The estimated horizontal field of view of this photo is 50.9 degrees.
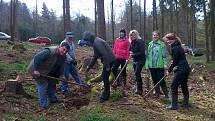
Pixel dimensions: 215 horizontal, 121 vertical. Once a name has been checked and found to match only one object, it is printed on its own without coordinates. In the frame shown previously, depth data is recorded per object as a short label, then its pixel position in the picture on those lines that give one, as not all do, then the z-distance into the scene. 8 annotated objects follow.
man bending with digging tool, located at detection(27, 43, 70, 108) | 5.27
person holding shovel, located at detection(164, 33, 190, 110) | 5.57
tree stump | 5.85
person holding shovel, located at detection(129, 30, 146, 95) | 6.18
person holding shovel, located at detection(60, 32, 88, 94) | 6.29
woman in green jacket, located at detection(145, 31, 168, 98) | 6.16
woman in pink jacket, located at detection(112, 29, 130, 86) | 6.68
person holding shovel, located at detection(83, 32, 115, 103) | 5.51
